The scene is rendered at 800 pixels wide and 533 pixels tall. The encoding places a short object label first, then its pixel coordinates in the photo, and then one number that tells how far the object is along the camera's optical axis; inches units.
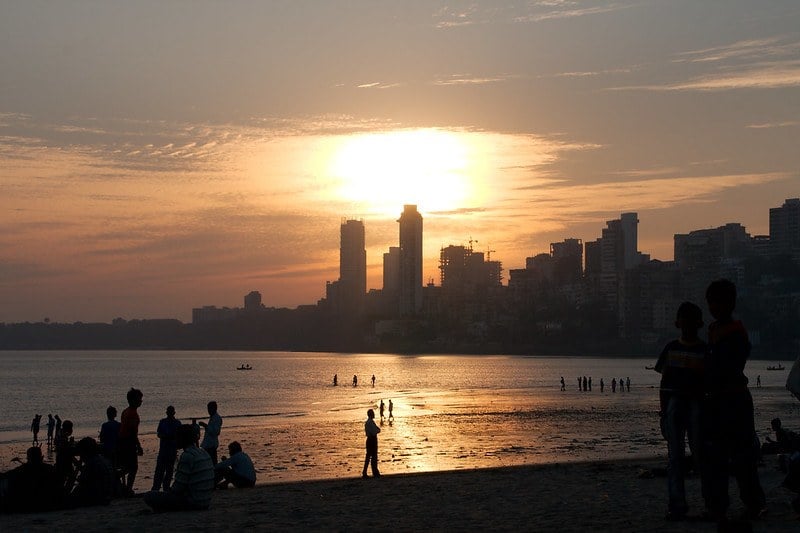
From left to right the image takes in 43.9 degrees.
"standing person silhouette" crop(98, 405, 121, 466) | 692.1
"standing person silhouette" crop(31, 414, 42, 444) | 1951.3
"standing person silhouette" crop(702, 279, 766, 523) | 358.9
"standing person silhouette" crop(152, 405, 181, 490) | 711.1
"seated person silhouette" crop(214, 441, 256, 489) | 729.0
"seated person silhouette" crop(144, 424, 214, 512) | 528.1
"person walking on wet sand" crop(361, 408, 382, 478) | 931.3
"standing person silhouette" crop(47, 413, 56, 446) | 1881.9
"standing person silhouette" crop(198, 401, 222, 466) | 759.7
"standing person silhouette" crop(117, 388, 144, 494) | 681.6
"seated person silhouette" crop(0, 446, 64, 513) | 561.0
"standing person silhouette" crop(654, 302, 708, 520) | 393.4
